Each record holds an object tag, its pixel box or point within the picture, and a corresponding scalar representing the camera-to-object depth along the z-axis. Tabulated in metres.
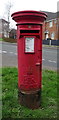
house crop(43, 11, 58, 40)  16.96
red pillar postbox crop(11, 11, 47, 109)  1.42
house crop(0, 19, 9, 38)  24.43
